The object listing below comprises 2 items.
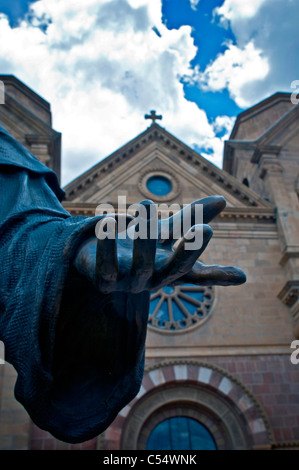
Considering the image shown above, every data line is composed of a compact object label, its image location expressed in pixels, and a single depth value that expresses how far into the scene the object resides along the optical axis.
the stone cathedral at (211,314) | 10.58
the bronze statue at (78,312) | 1.92
